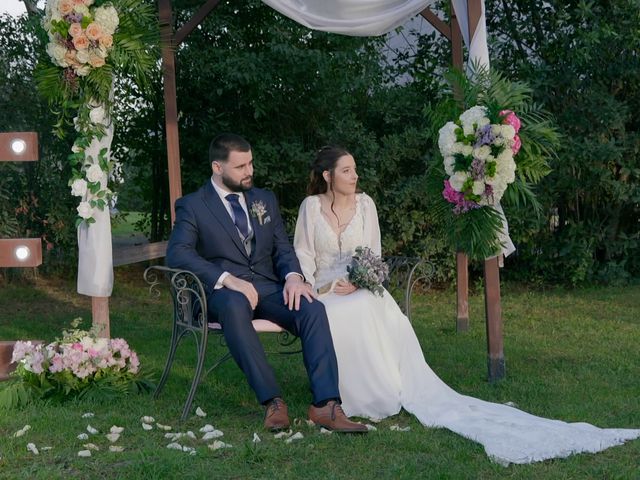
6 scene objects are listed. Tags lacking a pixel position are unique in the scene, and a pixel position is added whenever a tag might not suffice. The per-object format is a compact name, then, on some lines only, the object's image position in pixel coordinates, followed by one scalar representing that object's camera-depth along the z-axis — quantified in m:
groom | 4.43
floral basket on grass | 4.93
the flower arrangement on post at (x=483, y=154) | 5.06
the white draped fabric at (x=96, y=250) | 5.41
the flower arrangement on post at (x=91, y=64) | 5.12
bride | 4.04
